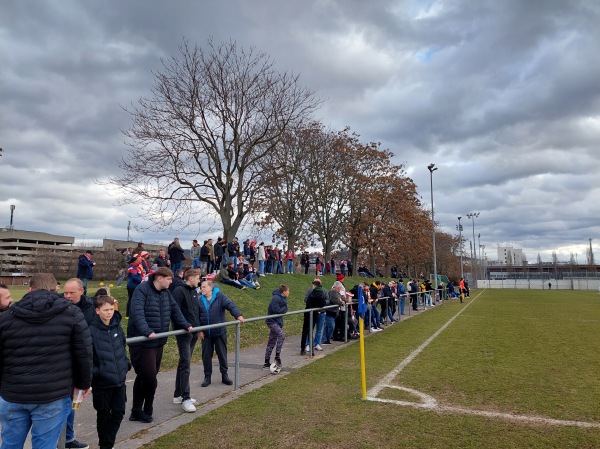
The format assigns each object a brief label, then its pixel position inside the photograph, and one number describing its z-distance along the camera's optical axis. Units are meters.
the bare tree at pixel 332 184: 33.03
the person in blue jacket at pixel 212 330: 7.27
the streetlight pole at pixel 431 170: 33.88
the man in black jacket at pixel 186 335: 6.00
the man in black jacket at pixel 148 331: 5.27
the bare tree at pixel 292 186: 29.42
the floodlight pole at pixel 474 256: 77.00
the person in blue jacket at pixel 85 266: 13.61
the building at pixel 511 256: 167.00
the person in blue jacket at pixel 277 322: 8.66
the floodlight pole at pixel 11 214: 97.88
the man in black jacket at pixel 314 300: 10.80
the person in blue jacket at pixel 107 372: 4.23
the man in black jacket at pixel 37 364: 3.14
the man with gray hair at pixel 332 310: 11.95
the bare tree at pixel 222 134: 21.39
